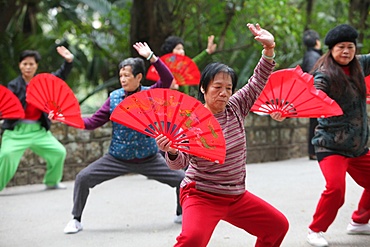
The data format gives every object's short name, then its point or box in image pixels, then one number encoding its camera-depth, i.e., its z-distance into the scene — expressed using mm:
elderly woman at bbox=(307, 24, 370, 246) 7544
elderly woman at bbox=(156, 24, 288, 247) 5922
